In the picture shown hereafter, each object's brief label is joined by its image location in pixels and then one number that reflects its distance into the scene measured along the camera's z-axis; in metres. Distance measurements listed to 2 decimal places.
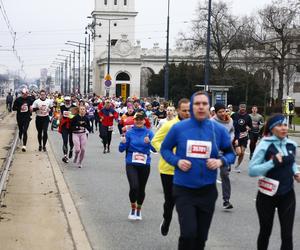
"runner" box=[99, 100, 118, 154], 20.19
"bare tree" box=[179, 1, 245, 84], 62.94
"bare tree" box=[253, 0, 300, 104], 55.47
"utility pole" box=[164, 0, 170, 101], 45.75
